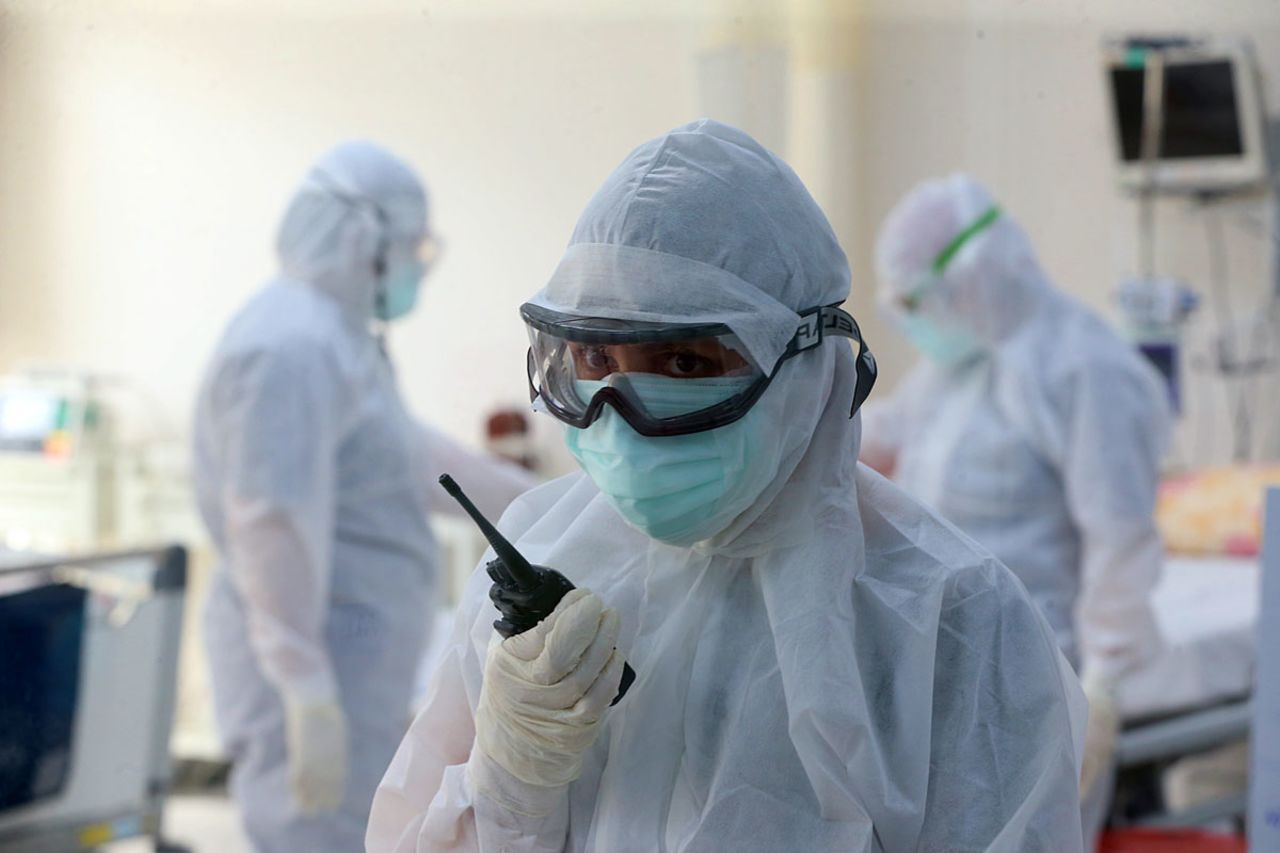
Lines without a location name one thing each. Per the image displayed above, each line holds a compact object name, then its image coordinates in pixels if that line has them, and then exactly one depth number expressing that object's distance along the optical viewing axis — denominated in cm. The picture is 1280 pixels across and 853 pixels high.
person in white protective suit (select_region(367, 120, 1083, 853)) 186
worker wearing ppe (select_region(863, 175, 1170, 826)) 461
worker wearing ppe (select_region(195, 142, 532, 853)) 410
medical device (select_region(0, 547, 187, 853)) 401
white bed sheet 583
